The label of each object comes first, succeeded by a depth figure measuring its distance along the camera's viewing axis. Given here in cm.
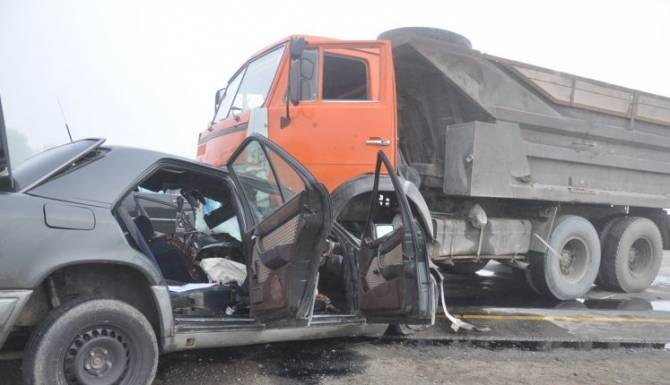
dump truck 430
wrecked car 240
